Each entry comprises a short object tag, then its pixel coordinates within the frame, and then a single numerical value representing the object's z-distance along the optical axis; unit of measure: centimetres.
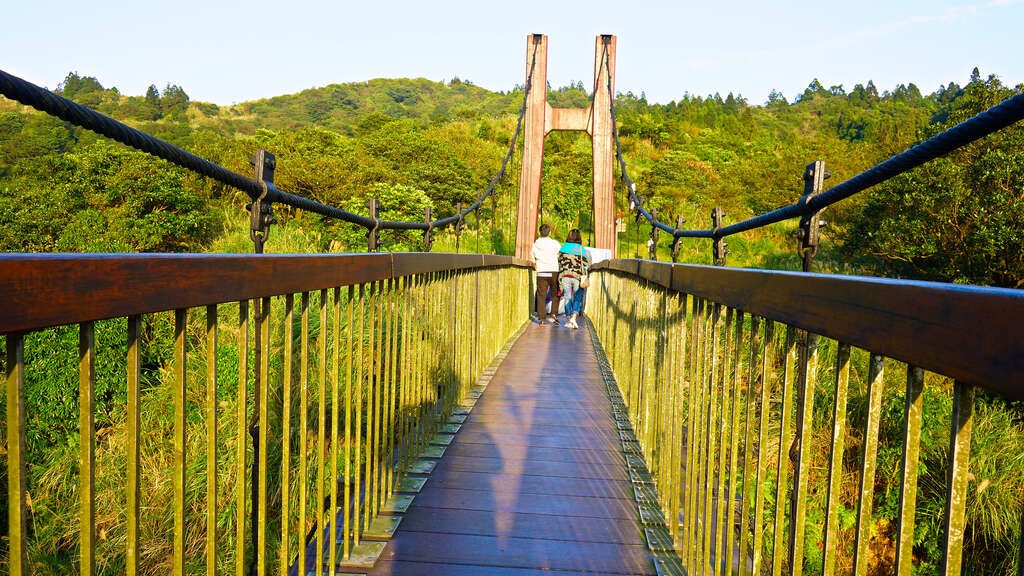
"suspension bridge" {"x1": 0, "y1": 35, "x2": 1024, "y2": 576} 66
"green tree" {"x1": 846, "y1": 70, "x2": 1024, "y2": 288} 1041
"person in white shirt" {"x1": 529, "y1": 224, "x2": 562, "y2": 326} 909
